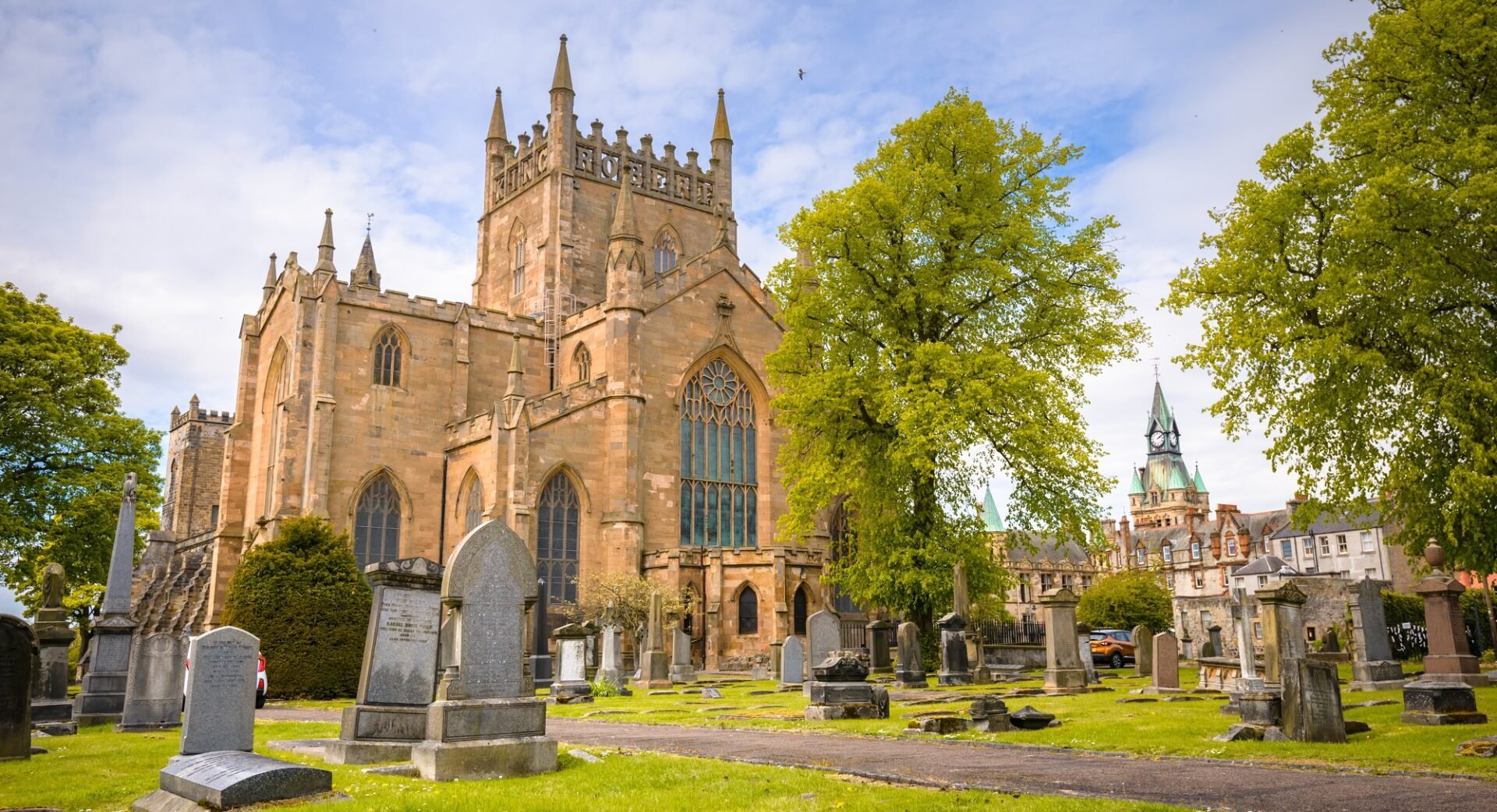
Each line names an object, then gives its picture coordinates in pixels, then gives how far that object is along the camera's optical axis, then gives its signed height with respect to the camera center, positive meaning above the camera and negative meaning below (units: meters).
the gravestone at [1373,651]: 20.14 -0.43
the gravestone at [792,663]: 25.86 -0.68
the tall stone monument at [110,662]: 19.45 -0.35
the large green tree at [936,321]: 25.84 +7.74
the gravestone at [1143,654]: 26.80 -0.57
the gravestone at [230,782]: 8.01 -1.06
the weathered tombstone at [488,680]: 9.88 -0.39
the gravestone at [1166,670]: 19.69 -0.71
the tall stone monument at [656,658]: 28.31 -0.59
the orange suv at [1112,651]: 34.38 -0.62
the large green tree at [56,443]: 32.06 +6.04
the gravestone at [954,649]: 23.19 -0.35
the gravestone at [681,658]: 29.59 -0.60
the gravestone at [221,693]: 11.17 -0.54
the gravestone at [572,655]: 25.06 -0.42
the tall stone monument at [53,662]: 17.42 -0.34
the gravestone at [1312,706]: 11.95 -0.84
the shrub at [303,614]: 27.39 +0.67
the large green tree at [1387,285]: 17.53 +5.82
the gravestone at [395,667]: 11.90 -0.31
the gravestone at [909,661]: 23.38 -0.59
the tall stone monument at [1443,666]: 13.42 -0.65
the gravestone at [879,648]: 28.94 -0.37
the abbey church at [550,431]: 36.72 +7.55
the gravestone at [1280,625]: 12.94 +0.05
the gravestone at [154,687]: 17.12 -0.70
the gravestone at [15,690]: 12.61 -0.54
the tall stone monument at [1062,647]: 21.02 -0.30
